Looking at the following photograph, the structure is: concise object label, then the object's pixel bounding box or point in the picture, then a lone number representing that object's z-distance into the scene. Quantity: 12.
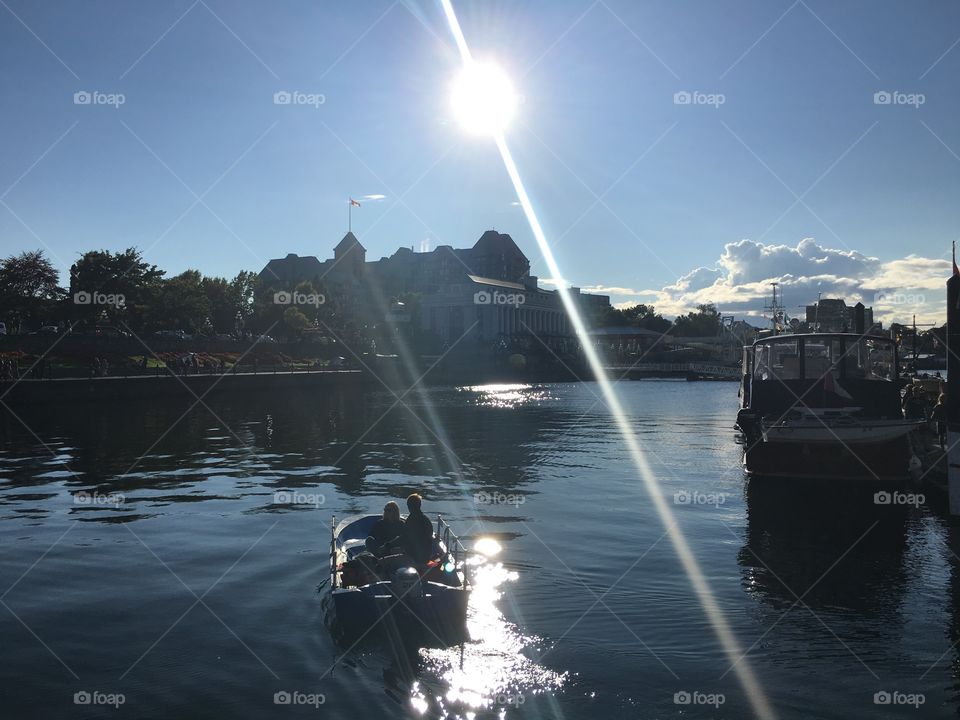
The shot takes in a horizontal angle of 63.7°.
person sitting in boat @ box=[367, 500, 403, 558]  15.46
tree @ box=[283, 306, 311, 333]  136.12
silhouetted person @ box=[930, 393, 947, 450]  33.41
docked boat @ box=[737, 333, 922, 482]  28.97
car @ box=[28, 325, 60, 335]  94.86
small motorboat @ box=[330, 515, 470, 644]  13.60
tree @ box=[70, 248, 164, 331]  101.50
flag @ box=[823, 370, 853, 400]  31.14
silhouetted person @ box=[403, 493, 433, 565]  15.48
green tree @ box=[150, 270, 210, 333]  119.88
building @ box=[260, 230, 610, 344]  180.62
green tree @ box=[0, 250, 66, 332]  105.19
